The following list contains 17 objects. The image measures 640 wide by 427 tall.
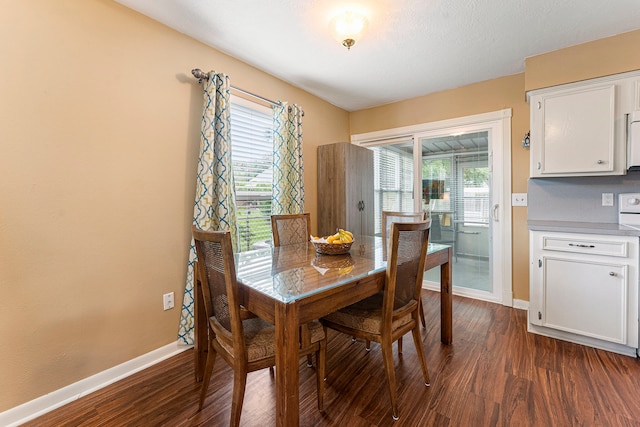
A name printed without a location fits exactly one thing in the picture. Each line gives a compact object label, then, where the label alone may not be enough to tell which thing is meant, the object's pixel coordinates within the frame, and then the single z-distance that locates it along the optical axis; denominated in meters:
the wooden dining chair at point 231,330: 1.28
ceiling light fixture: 1.94
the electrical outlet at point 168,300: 2.12
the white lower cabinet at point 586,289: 2.03
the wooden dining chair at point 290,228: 2.41
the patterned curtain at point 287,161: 2.90
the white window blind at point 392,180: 3.87
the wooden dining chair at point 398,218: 2.60
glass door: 3.25
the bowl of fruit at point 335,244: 1.91
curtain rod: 2.18
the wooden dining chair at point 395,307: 1.52
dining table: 1.14
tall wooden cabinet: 3.35
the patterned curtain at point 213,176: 2.19
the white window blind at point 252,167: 2.66
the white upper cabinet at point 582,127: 2.24
